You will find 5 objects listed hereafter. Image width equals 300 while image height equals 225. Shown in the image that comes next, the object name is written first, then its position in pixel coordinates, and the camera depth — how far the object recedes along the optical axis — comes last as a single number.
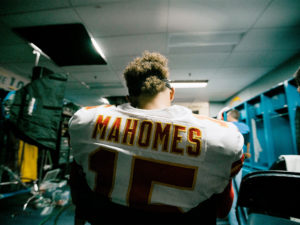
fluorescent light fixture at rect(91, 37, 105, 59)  2.91
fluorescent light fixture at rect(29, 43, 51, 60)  3.01
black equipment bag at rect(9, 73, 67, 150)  1.82
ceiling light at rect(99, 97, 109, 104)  6.91
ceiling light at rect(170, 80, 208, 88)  4.91
